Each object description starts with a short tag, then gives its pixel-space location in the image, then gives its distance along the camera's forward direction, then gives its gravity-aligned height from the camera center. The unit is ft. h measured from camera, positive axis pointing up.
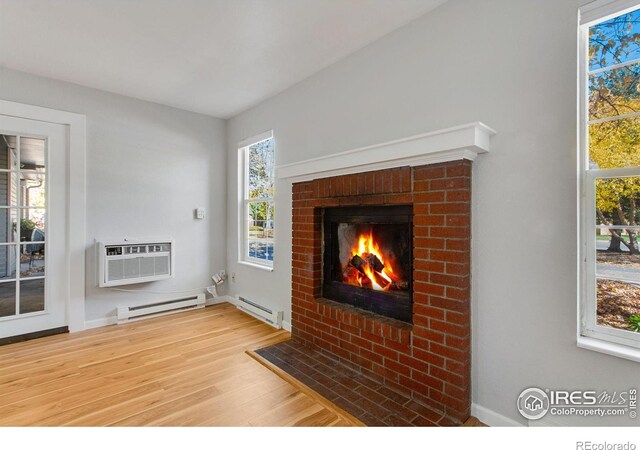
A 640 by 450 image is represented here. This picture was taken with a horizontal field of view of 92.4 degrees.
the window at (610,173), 4.67 +0.80
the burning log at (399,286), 7.07 -1.45
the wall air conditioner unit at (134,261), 10.66 -1.34
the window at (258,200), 11.82 +0.98
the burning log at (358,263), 8.02 -1.03
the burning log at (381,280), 7.50 -1.39
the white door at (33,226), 9.55 -0.07
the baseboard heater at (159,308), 11.30 -3.28
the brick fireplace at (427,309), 5.81 -1.69
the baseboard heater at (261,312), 10.62 -3.26
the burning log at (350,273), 8.21 -1.34
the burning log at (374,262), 7.67 -0.95
